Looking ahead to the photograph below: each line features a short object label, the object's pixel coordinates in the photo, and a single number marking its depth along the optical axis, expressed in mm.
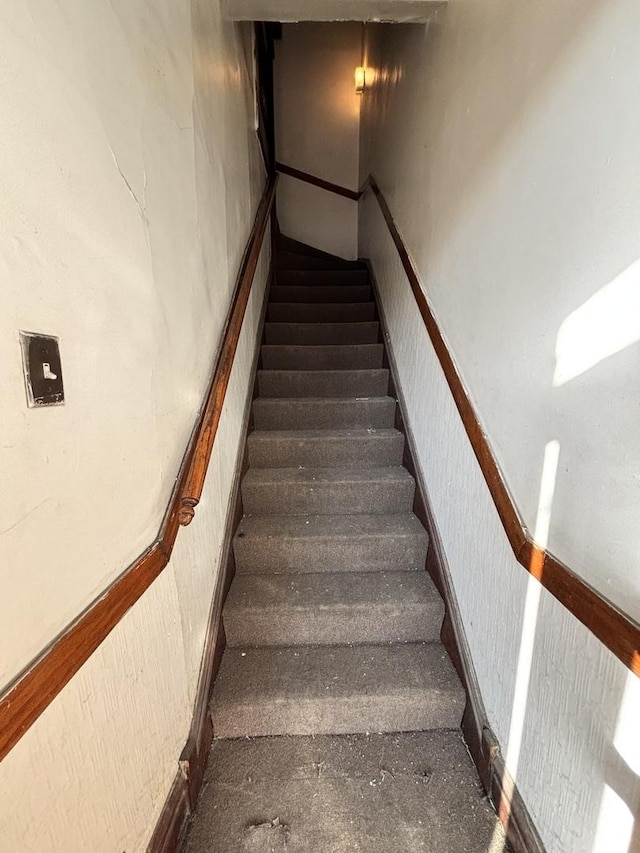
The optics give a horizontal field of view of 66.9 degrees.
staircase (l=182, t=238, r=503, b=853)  1305
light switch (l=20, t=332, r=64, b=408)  661
